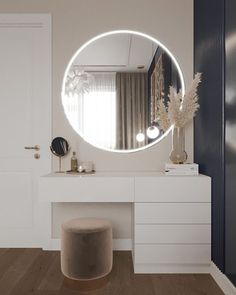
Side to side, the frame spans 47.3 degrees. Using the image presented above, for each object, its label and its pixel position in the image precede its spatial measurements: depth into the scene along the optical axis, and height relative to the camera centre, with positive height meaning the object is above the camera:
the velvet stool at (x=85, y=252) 1.86 -0.77
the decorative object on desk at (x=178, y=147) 2.29 -0.04
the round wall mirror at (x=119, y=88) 2.53 +0.51
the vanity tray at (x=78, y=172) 2.32 -0.26
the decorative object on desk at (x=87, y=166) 2.39 -0.21
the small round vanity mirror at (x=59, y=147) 2.46 -0.04
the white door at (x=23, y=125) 2.54 +0.17
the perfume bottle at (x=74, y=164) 2.46 -0.20
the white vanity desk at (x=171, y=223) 2.02 -0.61
